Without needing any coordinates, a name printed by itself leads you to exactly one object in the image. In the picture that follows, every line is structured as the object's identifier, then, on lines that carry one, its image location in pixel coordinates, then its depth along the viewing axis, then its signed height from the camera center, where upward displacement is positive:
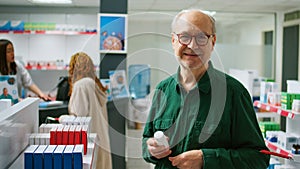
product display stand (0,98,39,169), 1.39 -0.24
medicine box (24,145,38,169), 1.41 -0.32
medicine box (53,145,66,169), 1.41 -0.32
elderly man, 1.54 -0.17
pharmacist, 4.11 +0.06
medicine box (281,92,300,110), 3.64 -0.23
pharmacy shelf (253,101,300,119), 3.48 -0.35
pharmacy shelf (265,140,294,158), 3.61 -0.73
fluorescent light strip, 6.64 +1.28
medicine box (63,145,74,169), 1.40 -0.32
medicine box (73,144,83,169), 1.41 -0.32
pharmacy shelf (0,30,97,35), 6.82 +0.75
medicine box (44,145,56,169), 1.41 -0.32
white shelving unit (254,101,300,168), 3.48 -0.53
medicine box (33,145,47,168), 1.41 -0.32
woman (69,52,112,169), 3.50 -0.22
